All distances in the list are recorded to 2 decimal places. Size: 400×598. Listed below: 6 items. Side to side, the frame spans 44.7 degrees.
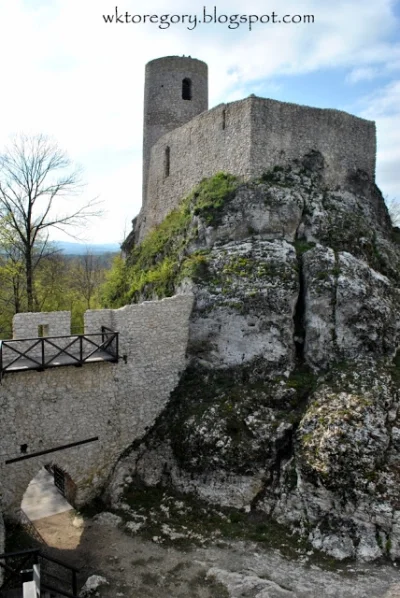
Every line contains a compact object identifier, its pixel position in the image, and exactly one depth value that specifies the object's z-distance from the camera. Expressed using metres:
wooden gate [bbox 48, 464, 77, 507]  14.38
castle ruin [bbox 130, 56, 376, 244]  19.27
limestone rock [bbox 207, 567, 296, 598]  10.53
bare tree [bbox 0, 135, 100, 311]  20.47
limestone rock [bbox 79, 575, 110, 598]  10.67
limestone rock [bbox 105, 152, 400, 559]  12.77
